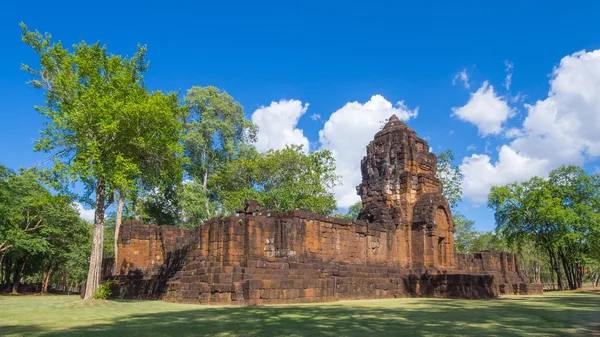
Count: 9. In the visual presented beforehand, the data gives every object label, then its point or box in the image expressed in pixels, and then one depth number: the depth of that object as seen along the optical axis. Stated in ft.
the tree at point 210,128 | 113.80
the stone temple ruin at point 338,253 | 48.67
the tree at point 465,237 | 166.00
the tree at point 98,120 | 46.80
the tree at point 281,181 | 103.65
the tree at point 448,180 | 117.39
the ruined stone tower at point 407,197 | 71.05
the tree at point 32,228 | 89.51
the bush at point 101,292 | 46.93
